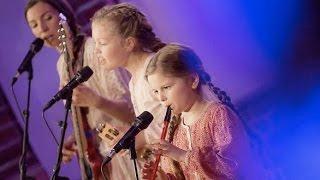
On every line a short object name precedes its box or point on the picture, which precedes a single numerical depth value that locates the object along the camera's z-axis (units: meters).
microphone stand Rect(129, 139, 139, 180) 5.17
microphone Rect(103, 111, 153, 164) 5.16
